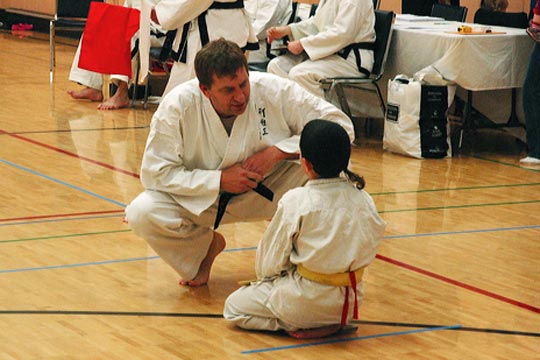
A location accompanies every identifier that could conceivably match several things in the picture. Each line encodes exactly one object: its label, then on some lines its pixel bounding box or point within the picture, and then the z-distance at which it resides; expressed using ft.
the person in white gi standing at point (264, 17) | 51.07
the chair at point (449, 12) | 52.37
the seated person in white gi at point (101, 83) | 51.70
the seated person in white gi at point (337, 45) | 44.32
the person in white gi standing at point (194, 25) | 38.25
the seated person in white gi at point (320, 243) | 20.51
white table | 42.78
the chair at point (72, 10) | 61.65
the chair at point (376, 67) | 44.86
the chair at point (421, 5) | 59.81
